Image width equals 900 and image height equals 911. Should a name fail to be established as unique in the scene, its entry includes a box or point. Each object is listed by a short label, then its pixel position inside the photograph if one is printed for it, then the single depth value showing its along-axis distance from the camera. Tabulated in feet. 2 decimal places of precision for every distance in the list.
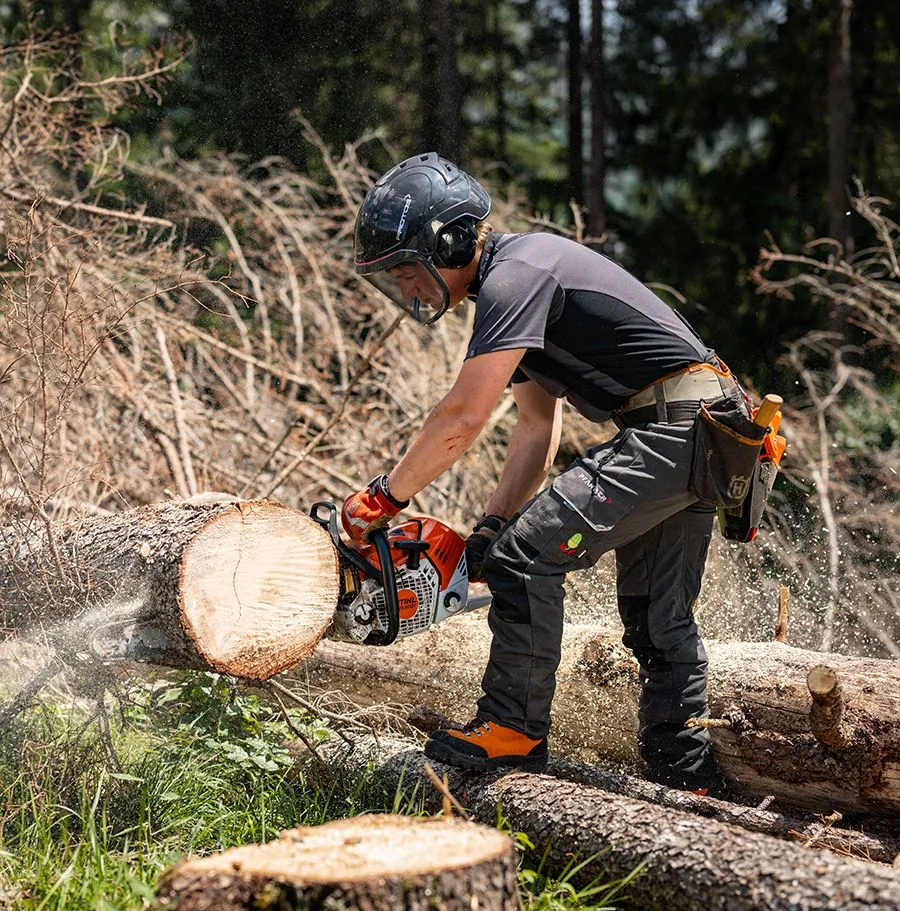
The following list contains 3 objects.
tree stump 6.30
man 10.49
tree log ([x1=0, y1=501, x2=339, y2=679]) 10.55
